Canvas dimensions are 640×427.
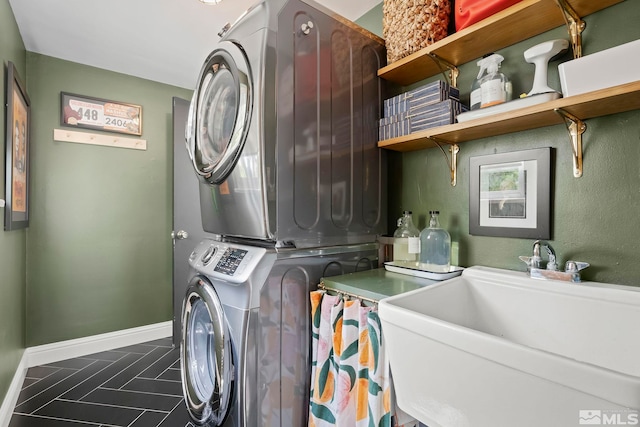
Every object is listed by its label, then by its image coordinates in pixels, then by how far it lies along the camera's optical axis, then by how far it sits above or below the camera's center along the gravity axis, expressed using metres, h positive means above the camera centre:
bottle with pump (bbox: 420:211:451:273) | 1.49 -0.18
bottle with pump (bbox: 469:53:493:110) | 1.33 +0.51
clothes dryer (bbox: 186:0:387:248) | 1.32 +0.37
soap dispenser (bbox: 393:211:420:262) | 1.65 -0.14
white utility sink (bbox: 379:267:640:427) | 0.56 -0.34
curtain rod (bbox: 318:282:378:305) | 1.19 -0.34
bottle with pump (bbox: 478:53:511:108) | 1.26 +0.51
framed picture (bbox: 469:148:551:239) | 1.26 +0.07
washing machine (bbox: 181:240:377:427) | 1.24 -0.49
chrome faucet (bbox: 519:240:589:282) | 1.10 -0.21
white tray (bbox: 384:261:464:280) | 1.35 -0.27
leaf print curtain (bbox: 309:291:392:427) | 1.09 -0.59
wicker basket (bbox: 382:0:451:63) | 1.45 +0.89
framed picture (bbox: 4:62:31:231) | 1.88 +0.37
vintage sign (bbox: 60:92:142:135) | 2.73 +0.86
